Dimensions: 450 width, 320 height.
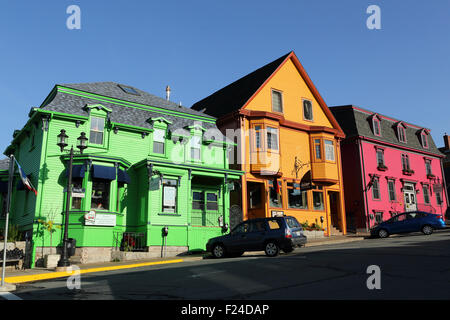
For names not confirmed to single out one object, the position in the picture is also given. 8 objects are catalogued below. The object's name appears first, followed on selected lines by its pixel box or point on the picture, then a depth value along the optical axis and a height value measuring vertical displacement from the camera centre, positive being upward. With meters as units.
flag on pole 14.76 +2.41
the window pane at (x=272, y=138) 27.83 +6.93
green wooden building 19.45 +3.51
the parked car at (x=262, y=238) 16.61 +0.13
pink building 33.75 +6.22
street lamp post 15.66 +1.47
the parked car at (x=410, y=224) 24.89 +0.87
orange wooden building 27.16 +6.76
